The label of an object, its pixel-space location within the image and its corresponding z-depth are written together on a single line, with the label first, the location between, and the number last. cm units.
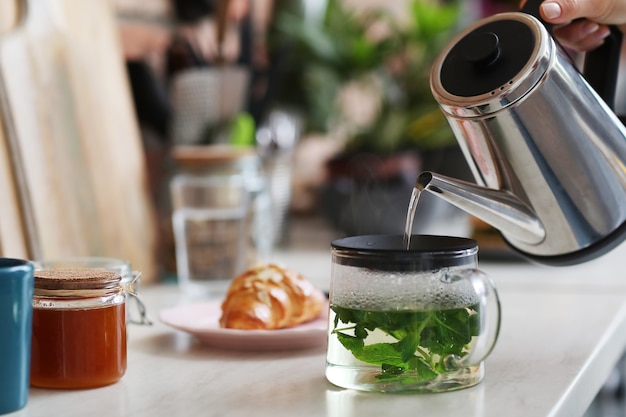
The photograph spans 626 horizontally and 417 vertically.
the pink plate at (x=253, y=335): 119
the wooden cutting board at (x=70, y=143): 140
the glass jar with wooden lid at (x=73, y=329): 105
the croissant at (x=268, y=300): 121
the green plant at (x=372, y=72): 231
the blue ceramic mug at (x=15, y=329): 98
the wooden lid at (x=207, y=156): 162
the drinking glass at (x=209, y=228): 162
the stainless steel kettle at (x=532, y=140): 113
